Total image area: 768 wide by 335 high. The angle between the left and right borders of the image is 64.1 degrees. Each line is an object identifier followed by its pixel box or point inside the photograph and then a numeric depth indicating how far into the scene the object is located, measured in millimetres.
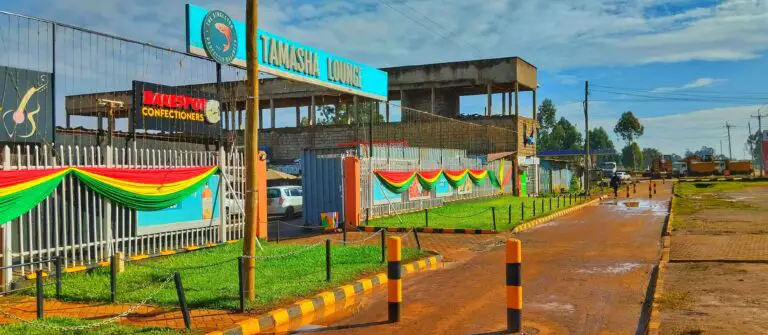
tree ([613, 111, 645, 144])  95438
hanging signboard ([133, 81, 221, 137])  12141
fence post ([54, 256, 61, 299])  7686
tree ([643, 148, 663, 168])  171125
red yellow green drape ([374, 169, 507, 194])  20797
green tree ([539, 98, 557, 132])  106500
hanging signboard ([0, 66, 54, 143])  8883
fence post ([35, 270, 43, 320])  6745
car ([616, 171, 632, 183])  63756
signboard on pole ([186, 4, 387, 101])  12859
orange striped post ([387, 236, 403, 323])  7246
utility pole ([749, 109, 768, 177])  71062
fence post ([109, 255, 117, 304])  7929
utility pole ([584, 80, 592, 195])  41219
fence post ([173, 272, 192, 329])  6504
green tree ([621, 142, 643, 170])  107000
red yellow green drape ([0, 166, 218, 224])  8445
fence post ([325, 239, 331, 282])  9231
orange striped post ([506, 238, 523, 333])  6625
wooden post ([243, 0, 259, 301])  7832
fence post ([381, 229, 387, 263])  11248
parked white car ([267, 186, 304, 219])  24094
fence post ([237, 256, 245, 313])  7273
